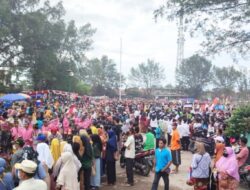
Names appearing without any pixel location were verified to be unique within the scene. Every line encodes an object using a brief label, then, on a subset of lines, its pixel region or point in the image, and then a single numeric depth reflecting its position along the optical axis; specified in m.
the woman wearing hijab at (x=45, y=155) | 7.16
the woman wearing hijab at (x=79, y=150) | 7.34
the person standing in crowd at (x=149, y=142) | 10.94
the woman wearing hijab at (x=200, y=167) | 6.97
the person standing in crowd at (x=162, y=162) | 7.75
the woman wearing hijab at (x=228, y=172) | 6.82
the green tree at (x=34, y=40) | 34.47
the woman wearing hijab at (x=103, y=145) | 9.98
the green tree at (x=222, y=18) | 12.98
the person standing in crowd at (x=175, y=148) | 11.28
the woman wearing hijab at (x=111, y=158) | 9.47
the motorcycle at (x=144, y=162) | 10.71
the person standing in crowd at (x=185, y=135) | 15.09
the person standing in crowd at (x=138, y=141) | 10.73
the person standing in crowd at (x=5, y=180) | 4.76
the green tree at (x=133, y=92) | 84.61
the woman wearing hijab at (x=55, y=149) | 7.92
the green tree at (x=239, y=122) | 10.50
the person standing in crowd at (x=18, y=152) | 6.38
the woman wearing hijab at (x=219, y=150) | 7.51
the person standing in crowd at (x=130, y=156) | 9.48
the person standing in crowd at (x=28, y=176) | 4.27
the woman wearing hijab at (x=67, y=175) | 6.47
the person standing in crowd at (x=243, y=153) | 8.02
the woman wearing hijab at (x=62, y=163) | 6.70
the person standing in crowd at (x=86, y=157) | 7.93
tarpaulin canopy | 23.77
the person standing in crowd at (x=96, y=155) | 8.80
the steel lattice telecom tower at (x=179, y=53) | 74.32
